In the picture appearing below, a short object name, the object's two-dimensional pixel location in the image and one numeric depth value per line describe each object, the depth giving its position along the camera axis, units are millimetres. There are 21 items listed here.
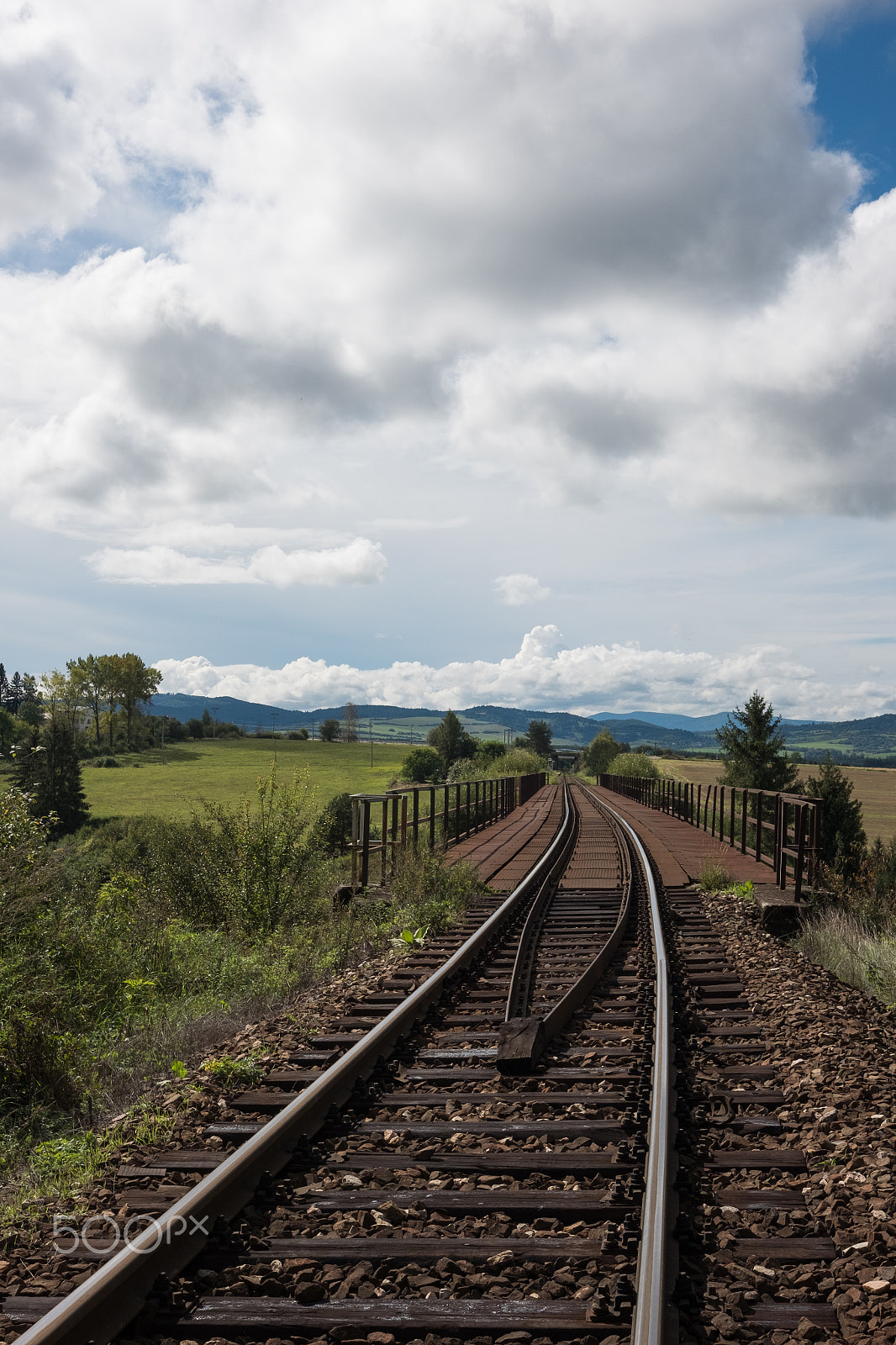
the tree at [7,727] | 96600
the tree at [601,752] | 118125
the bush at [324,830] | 13406
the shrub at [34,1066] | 6715
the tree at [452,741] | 104312
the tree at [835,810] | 37406
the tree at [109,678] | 117312
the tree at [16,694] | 177125
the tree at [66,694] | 82875
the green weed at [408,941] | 9078
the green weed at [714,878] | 12599
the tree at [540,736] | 174375
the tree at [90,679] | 112688
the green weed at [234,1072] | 5250
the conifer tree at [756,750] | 50500
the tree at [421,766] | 87562
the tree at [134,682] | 119188
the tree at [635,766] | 62781
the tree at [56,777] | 61406
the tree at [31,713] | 119206
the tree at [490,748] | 99062
